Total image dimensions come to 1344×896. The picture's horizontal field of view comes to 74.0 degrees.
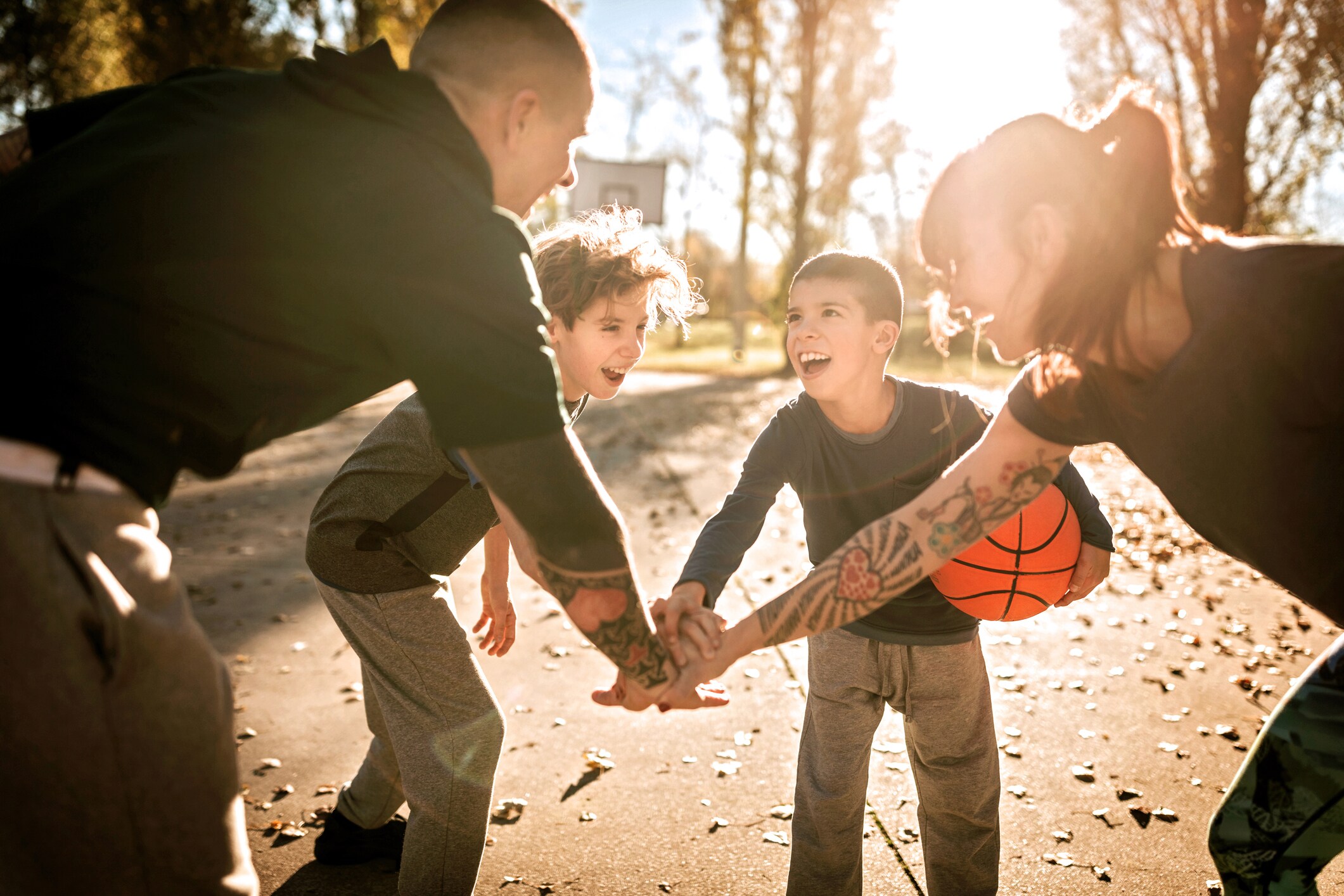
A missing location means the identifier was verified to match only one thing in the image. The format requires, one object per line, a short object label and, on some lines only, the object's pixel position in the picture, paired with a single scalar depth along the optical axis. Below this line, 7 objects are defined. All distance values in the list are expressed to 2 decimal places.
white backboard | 29.59
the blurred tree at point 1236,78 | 16.83
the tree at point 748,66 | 24.14
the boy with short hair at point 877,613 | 2.82
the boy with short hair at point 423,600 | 2.70
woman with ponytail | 1.77
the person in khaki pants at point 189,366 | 1.50
